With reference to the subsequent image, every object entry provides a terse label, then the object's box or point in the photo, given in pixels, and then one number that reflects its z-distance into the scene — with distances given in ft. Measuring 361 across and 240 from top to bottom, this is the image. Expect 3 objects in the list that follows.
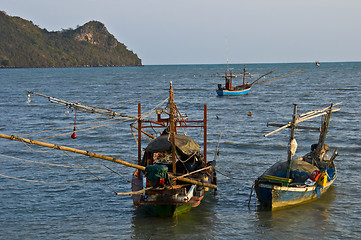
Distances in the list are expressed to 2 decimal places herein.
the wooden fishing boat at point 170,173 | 69.46
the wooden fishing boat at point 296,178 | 75.61
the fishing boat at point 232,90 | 283.59
